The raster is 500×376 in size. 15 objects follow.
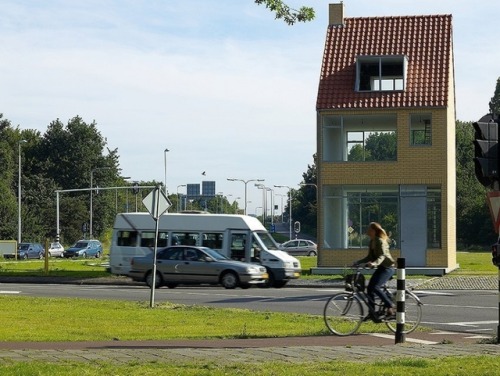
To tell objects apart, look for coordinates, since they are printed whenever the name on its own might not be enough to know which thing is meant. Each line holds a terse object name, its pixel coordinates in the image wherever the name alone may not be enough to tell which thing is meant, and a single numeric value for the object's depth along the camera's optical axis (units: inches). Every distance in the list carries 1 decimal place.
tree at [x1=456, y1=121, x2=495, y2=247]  4002.7
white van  1469.0
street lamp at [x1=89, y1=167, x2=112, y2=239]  4308.6
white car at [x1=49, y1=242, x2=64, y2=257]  3394.9
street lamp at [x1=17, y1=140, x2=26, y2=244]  3446.4
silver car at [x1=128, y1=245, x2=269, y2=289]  1365.7
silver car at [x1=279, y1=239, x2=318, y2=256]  3152.1
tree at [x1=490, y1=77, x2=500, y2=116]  5177.2
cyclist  692.1
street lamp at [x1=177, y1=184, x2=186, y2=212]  6333.2
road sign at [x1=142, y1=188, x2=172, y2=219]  973.8
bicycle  686.5
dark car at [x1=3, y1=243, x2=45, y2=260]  3260.3
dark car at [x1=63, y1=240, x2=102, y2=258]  3297.2
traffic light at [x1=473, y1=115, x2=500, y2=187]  604.1
